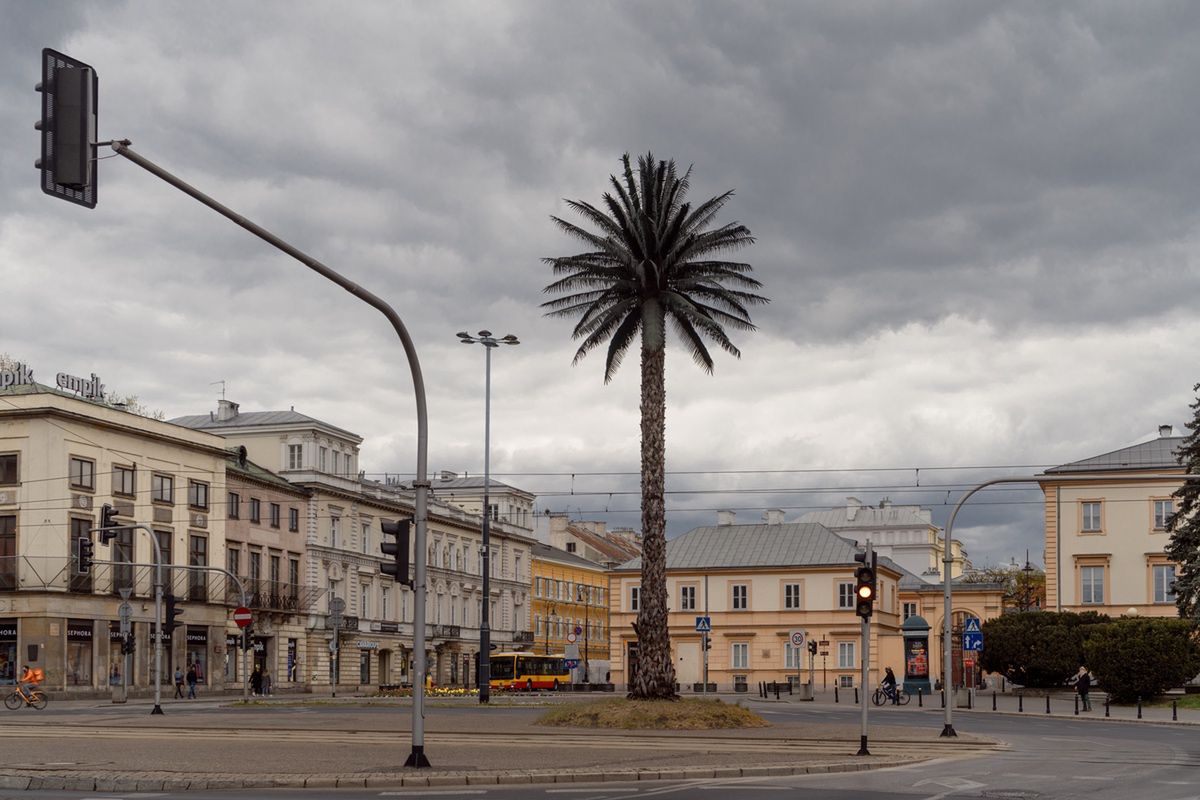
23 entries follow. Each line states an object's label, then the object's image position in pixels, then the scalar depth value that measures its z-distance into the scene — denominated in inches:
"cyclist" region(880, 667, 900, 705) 2524.6
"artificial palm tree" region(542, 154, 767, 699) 1609.3
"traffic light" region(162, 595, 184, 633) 1904.5
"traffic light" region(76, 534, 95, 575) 1963.6
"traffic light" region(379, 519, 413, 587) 843.4
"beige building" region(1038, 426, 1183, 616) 3292.3
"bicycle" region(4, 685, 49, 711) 2005.5
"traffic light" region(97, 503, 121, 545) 2064.1
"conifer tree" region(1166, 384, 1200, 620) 2501.2
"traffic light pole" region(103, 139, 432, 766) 807.1
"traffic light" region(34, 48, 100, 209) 557.3
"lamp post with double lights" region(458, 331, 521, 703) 2123.5
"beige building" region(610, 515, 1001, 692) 3740.2
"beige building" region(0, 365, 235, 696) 2583.7
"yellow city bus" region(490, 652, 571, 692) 3410.4
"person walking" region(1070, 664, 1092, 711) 2160.4
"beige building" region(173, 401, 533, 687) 3636.8
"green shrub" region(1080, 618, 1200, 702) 2218.3
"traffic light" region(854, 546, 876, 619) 1068.5
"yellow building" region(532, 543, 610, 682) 4985.2
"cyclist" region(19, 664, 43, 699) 2025.1
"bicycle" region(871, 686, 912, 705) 2536.9
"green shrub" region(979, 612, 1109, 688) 2645.2
